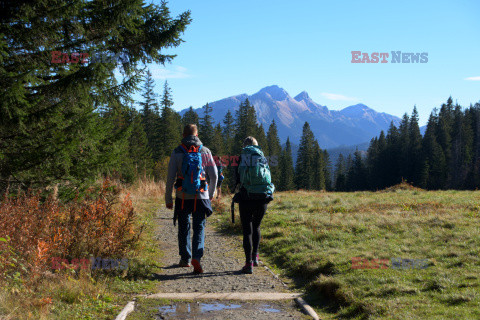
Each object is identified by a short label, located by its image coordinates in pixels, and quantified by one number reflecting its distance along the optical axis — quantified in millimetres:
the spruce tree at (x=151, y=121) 57938
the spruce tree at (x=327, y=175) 106438
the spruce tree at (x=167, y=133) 56906
